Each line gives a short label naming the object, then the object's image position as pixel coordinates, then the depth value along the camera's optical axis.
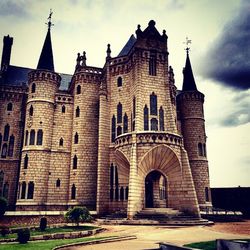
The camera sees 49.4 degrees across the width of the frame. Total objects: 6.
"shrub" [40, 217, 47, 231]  19.57
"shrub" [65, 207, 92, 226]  21.47
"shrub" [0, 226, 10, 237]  16.89
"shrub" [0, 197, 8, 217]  24.99
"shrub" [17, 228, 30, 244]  14.59
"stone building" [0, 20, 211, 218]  26.86
